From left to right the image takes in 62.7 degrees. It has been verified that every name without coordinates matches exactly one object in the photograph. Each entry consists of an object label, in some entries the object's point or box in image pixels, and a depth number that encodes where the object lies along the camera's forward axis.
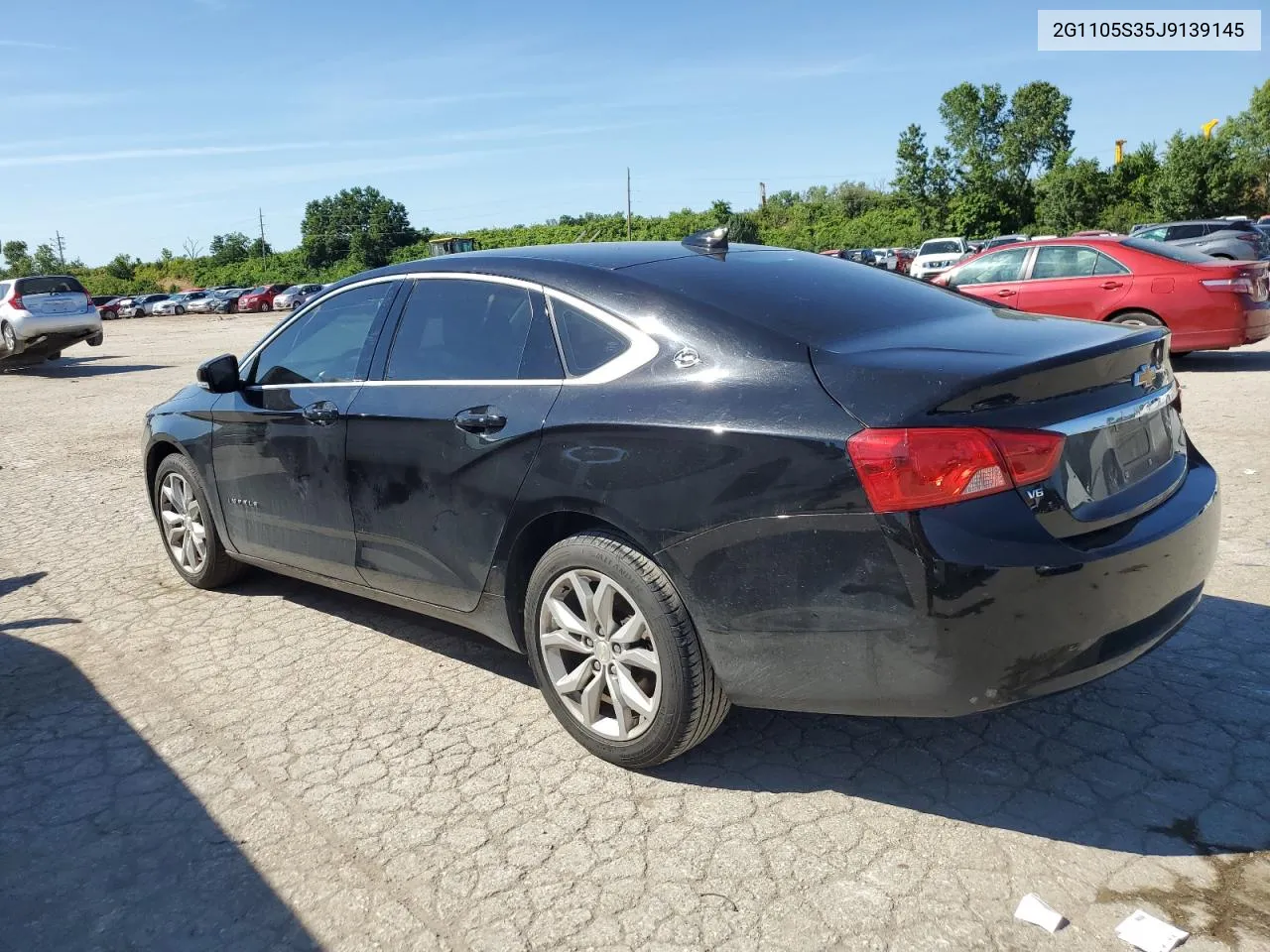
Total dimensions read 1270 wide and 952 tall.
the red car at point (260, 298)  58.38
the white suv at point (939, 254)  36.28
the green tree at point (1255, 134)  66.06
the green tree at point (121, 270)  106.12
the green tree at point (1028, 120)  91.00
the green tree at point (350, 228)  100.38
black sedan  2.62
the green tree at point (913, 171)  76.06
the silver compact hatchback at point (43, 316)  20.09
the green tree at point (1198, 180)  53.06
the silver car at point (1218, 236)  23.83
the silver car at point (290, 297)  55.98
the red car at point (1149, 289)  10.66
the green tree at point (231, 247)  108.31
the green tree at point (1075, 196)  58.50
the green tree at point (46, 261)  121.62
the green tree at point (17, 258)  119.62
